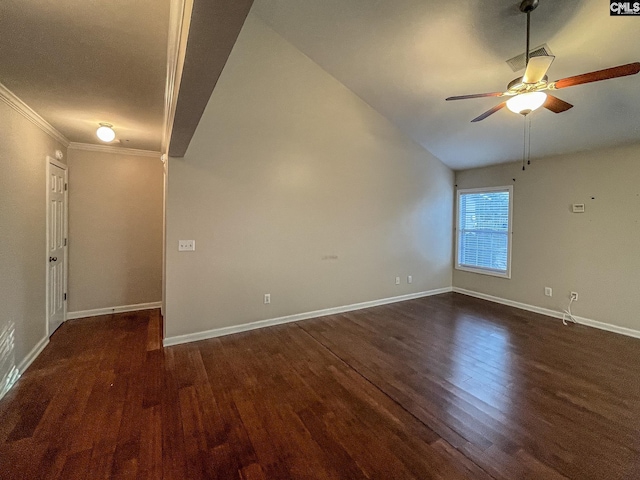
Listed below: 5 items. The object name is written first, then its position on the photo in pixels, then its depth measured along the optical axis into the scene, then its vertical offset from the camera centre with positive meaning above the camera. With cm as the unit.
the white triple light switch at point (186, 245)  331 -14
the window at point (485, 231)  499 +13
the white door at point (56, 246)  336 -18
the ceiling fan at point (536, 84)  183 +108
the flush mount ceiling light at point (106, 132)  320 +111
